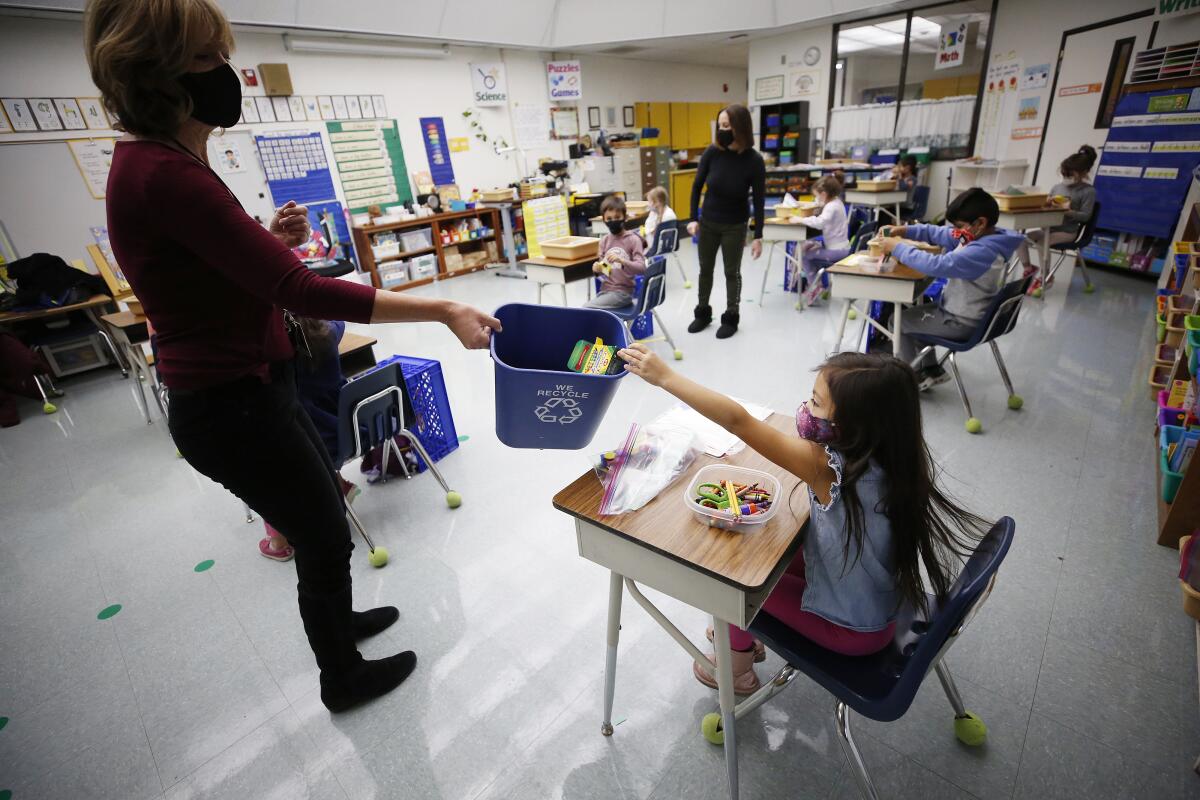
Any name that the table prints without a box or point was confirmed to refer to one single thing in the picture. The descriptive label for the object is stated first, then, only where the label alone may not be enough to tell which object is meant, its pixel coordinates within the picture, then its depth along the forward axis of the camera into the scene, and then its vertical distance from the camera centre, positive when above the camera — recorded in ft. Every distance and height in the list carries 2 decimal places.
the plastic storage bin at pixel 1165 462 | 6.91 -4.27
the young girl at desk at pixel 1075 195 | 15.98 -2.25
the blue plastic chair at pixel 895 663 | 3.22 -3.47
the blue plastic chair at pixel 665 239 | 15.94 -2.40
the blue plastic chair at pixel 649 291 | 12.46 -2.96
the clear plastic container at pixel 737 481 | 3.79 -2.41
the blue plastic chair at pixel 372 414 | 7.07 -2.95
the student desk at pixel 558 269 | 13.80 -2.55
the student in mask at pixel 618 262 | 13.05 -2.36
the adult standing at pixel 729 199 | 13.20 -1.27
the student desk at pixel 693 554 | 3.52 -2.49
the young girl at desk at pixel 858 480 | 3.49 -2.07
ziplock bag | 4.13 -2.33
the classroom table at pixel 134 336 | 11.04 -2.56
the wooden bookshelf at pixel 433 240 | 21.97 -2.57
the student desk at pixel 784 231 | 15.96 -2.49
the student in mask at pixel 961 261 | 8.84 -2.04
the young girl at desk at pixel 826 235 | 15.47 -2.67
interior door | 18.79 +0.43
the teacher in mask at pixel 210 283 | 3.15 -0.53
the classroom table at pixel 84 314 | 14.29 -2.64
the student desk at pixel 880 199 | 21.08 -2.44
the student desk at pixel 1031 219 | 14.71 -2.55
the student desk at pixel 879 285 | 9.67 -2.60
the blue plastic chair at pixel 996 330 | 8.90 -3.28
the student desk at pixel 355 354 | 9.09 -2.72
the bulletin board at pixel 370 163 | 21.42 +0.52
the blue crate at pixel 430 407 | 9.25 -3.79
